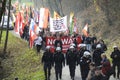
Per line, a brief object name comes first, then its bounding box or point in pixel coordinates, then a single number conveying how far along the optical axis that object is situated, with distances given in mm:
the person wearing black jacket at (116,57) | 20306
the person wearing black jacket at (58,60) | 20328
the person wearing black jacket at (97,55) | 20484
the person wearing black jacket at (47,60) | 20422
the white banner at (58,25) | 29895
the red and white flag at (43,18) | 33475
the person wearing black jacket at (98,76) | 14758
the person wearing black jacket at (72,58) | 20375
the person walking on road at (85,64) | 18247
